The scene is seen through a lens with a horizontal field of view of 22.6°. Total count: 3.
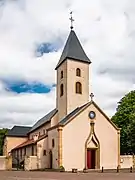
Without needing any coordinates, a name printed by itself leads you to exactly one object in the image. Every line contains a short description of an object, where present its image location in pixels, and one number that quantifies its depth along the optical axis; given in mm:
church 42312
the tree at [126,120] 52969
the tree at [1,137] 92038
